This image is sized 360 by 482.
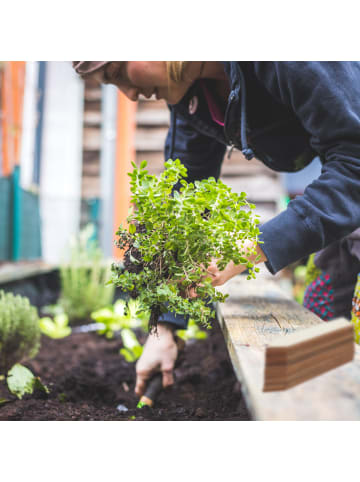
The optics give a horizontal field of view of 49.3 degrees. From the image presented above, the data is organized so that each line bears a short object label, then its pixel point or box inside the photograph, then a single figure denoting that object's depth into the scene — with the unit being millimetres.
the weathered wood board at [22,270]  2912
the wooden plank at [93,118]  4859
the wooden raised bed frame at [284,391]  615
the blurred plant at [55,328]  2697
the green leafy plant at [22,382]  1404
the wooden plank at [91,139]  4836
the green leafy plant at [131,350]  2205
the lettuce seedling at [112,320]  2788
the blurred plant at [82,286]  3223
